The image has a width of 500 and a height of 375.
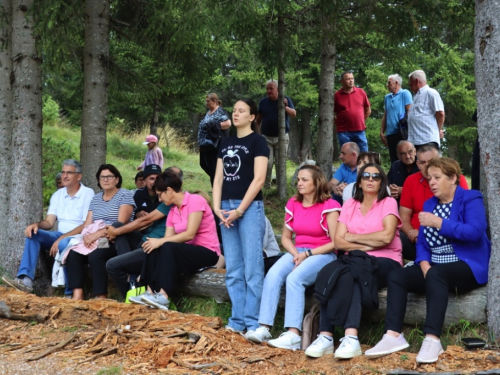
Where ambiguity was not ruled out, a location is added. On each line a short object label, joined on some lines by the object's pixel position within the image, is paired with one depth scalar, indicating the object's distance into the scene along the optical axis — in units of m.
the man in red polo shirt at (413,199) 6.46
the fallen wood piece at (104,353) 5.14
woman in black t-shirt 5.76
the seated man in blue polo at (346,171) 8.06
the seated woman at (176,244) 6.40
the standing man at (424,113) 8.98
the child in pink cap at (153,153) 14.67
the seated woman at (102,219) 7.20
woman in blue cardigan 4.68
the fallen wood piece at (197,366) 4.83
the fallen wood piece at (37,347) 5.54
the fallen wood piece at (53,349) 5.30
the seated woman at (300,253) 5.34
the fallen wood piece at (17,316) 6.31
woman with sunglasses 4.95
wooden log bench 4.90
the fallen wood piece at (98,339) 5.48
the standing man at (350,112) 10.50
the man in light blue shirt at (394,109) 9.80
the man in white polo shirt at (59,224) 7.72
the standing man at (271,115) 11.66
